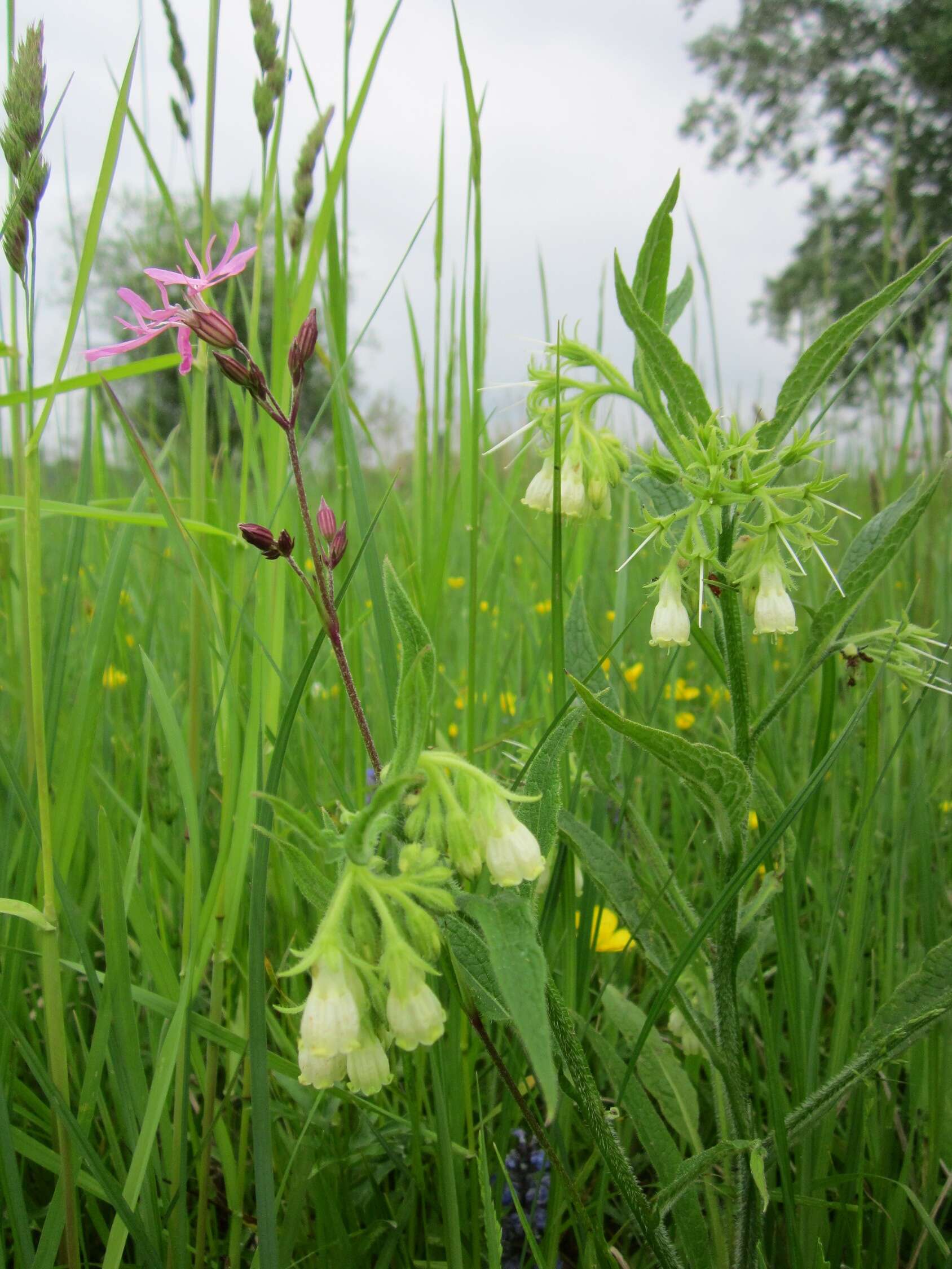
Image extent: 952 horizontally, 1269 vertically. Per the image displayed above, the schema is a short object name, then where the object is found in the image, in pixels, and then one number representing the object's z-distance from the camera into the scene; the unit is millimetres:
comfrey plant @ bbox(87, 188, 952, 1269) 203
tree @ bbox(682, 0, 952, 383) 13131
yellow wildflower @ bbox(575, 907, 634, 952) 350
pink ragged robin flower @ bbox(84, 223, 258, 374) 235
